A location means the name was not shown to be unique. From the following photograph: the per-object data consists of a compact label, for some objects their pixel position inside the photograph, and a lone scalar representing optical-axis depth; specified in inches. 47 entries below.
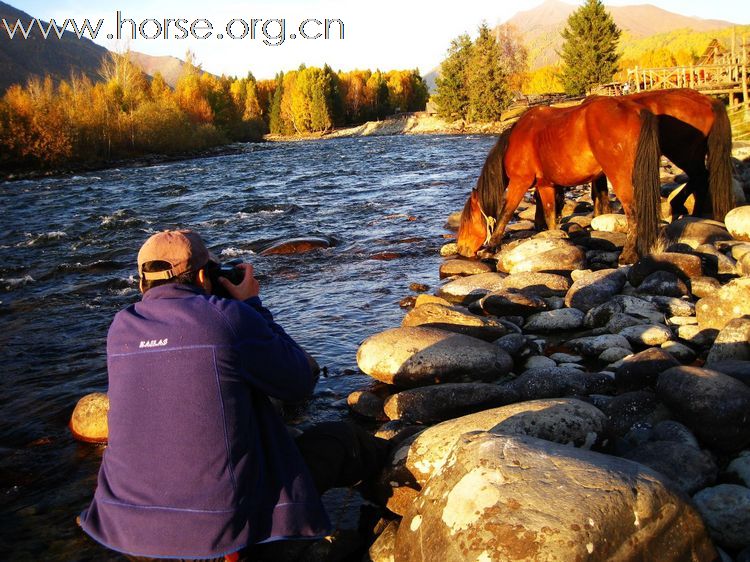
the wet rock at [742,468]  126.7
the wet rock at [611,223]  381.1
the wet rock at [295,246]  470.6
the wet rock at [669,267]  265.9
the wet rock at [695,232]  317.7
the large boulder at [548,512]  89.0
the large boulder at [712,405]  139.9
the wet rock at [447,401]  175.5
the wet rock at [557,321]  241.4
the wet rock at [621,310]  233.1
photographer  94.9
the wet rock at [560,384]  180.1
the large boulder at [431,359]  199.6
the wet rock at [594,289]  258.5
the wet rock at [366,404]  191.8
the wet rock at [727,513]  111.1
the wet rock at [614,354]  203.5
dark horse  350.3
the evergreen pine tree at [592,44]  2092.8
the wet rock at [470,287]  299.7
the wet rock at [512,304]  260.8
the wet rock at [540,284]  286.7
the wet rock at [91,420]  187.2
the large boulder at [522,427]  133.0
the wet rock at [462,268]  365.7
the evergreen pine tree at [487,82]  2561.5
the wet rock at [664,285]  251.4
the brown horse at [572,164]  310.7
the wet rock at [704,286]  245.9
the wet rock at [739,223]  321.1
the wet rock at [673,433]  140.9
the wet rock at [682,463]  126.5
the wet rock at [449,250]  423.8
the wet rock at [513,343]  215.0
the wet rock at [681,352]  197.2
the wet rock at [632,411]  156.2
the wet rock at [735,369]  155.2
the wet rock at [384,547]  118.6
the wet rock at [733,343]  179.0
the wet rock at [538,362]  205.6
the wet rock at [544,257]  319.0
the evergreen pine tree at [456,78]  2856.8
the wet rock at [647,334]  209.3
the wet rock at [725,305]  205.3
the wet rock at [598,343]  209.5
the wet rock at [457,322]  231.8
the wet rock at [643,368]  175.3
